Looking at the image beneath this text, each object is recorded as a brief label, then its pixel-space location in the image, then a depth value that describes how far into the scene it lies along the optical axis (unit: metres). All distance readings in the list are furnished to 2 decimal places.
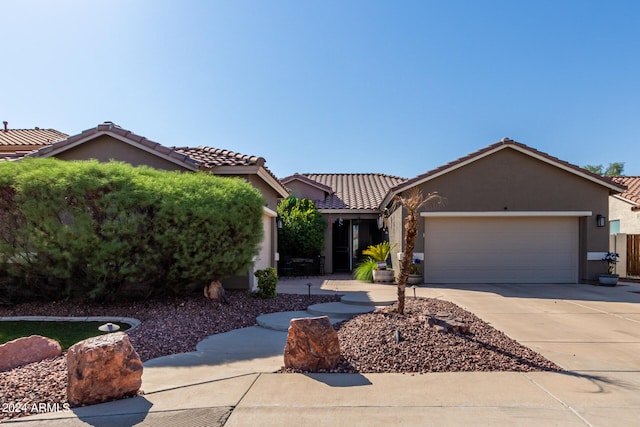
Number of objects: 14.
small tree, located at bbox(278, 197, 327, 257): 17.78
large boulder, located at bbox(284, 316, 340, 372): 5.12
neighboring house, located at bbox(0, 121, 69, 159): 18.05
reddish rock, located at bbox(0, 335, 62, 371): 5.12
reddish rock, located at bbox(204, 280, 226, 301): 9.30
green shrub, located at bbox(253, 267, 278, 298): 10.34
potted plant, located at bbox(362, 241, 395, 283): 14.81
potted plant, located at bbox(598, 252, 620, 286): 13.65
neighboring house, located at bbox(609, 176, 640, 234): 18.77
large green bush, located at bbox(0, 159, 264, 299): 7.91
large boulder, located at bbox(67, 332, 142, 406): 4.16
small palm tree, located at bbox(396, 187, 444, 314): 6.75
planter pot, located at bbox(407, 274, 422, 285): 13.85
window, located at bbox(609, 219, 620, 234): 20.23
